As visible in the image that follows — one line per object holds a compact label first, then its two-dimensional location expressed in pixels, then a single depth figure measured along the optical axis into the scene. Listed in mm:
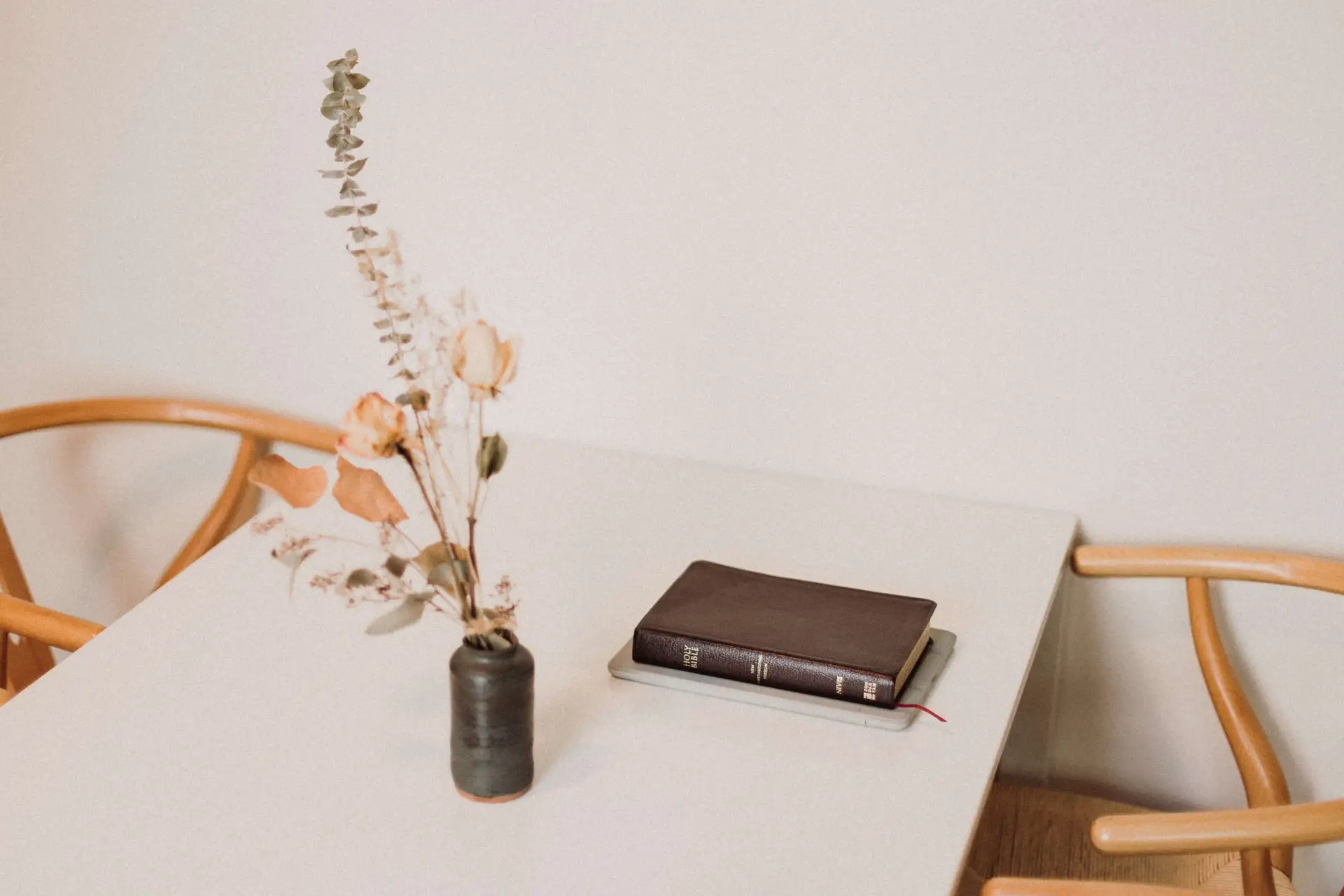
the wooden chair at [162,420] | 1833
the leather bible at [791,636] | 1175
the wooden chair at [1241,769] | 1432
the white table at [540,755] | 979
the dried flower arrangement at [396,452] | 910
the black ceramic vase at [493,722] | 1000
